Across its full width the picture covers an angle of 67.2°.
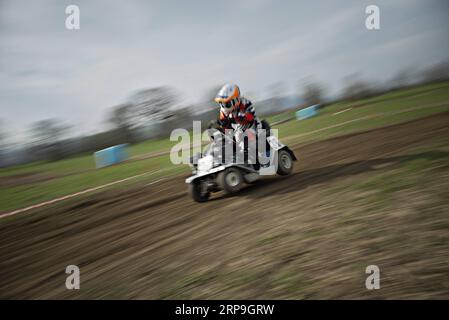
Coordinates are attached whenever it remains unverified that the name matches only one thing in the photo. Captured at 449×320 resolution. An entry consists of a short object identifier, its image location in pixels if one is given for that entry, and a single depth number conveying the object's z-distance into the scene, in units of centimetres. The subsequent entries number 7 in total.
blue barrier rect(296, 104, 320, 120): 2975
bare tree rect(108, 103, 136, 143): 3189
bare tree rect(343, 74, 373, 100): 3831
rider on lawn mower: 665
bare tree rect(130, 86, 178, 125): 3569
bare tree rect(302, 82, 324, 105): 4169
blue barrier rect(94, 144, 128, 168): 1933
